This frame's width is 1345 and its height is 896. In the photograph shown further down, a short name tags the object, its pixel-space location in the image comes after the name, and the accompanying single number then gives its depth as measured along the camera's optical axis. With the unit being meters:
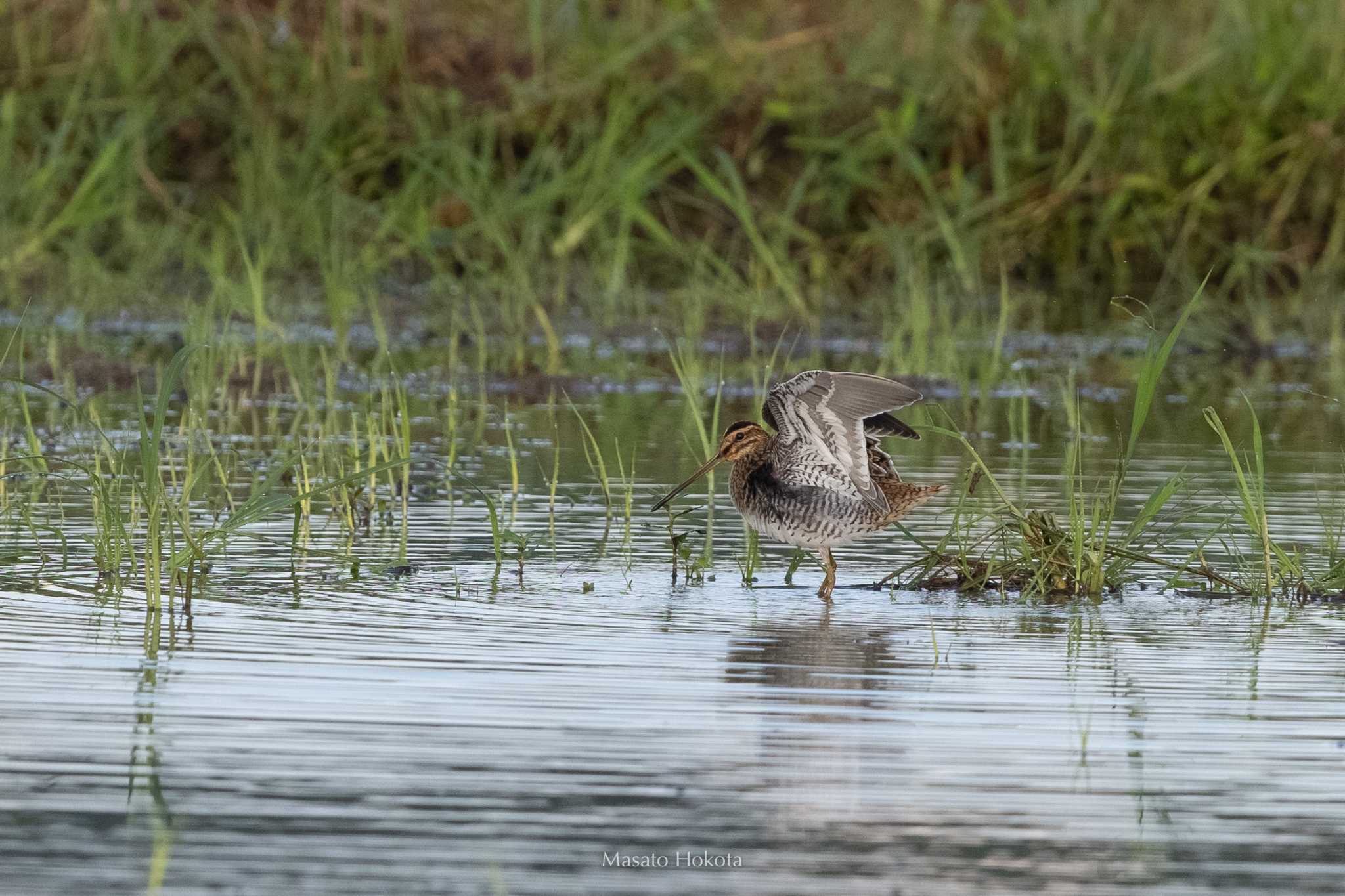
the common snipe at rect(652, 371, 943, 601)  13.73
